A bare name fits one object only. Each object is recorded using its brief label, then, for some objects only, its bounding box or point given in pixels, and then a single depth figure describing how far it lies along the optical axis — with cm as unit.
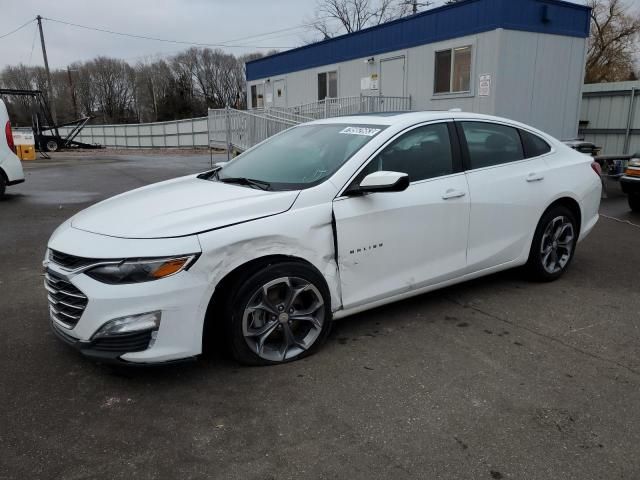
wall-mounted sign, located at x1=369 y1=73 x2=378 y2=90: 1620
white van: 1023
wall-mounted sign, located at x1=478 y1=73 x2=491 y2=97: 1250
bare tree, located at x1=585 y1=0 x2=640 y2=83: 3500
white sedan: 297
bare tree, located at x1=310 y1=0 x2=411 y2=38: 4872
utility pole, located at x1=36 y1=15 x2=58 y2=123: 4094
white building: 1239
